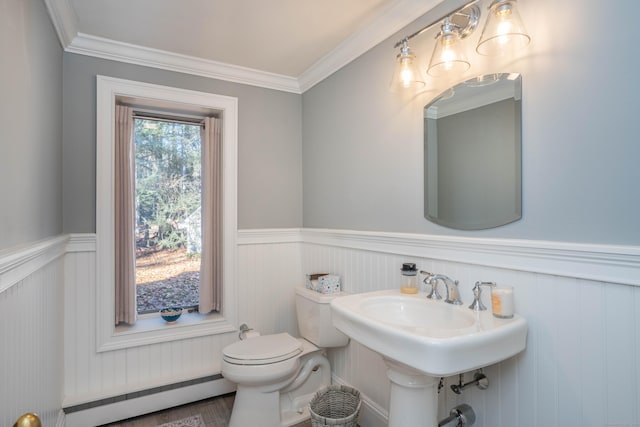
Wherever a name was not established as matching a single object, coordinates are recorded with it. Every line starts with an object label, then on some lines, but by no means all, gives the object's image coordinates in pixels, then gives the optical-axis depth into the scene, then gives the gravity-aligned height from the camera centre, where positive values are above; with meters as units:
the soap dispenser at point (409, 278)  1.60 -0.32
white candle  1.20 -0.32
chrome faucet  1.43 -0.33
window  2.10 +0.02
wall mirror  1.27 +0.24
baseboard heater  1.97 -1.13
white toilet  1.85 -0.87
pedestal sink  1.00 -0.43
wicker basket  1.90 -1.07
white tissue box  2.17 -0.46
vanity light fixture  1.20 +0.66
